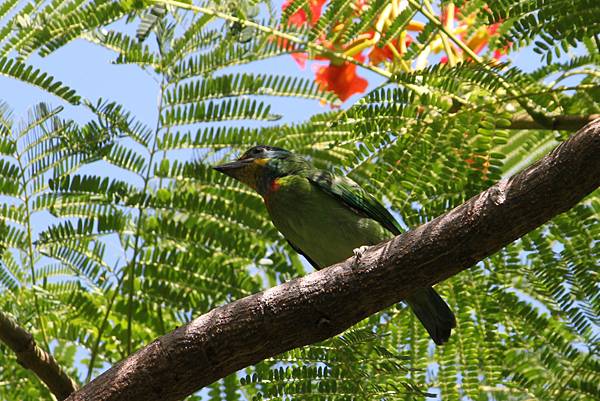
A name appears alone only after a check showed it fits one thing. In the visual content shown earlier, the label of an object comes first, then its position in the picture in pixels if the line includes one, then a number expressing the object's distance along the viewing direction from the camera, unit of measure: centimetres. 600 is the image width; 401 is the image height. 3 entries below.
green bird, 919
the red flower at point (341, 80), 1024
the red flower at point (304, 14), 944
